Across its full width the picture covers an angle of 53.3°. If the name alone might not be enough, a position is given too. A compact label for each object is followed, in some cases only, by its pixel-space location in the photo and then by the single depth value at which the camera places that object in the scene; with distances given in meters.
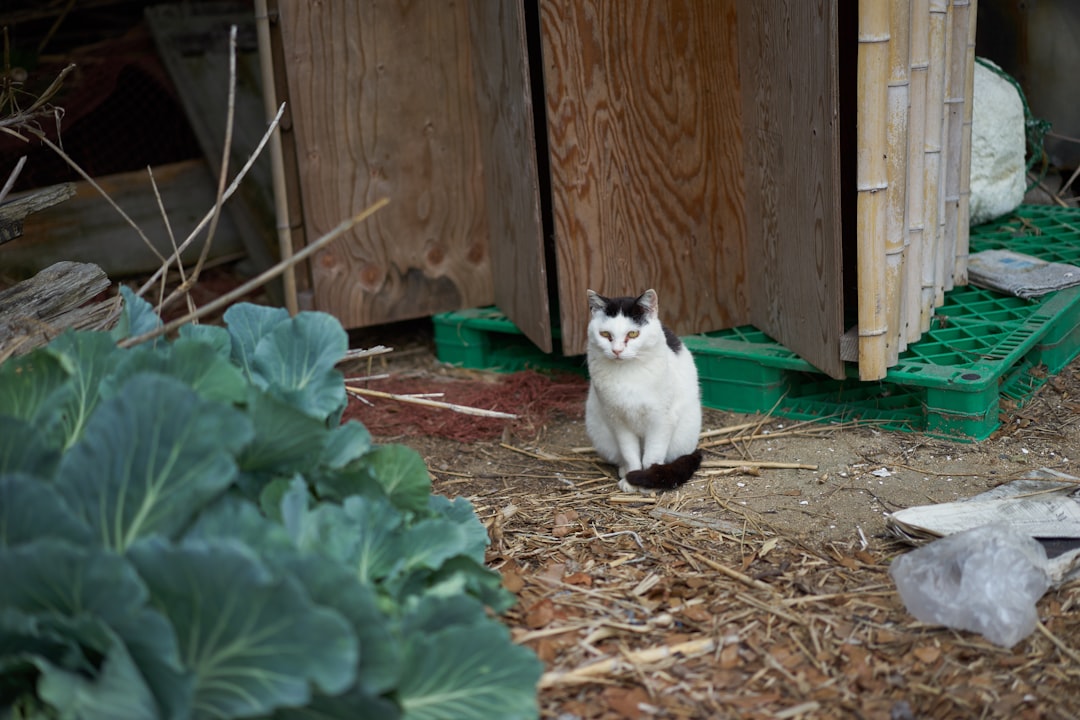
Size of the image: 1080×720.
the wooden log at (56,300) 3.03
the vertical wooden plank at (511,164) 4.25
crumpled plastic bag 2.62
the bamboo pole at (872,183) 3.49
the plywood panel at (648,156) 4.19
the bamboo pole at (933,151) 3.92
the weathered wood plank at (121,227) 5.54
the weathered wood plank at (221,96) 5.92
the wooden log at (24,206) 3.23
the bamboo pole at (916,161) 3.75
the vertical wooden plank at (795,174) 3.69
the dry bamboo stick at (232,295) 2.05
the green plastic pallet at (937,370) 3.87
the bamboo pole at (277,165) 4.59
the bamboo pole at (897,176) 3.58
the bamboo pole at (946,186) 4.14
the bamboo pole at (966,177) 4.41
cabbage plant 1.77
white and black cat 3.67
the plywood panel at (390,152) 4.64
